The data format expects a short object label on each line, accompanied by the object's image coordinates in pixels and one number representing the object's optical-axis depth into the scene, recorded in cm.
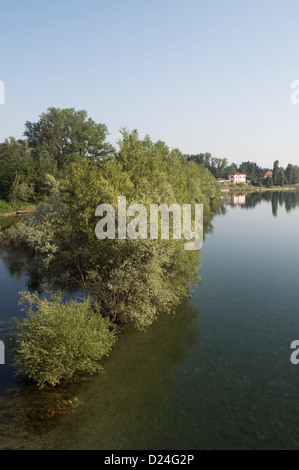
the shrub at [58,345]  1694
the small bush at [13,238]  5138
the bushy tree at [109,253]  2183
